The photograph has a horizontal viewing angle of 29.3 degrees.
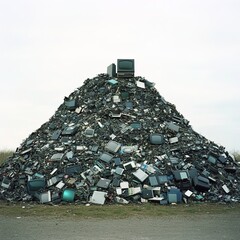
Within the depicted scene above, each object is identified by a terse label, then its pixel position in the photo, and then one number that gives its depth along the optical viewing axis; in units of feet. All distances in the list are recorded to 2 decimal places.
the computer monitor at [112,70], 73.15
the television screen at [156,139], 62.45
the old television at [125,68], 71.46
